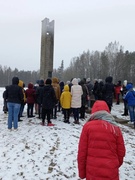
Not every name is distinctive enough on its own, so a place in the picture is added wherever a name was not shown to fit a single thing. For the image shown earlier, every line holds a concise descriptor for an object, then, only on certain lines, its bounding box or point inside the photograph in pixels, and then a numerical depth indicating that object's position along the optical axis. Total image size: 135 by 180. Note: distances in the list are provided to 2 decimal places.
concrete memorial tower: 9.19
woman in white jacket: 6.08
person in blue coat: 6.83
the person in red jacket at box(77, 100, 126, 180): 2.02
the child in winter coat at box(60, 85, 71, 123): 6.12
